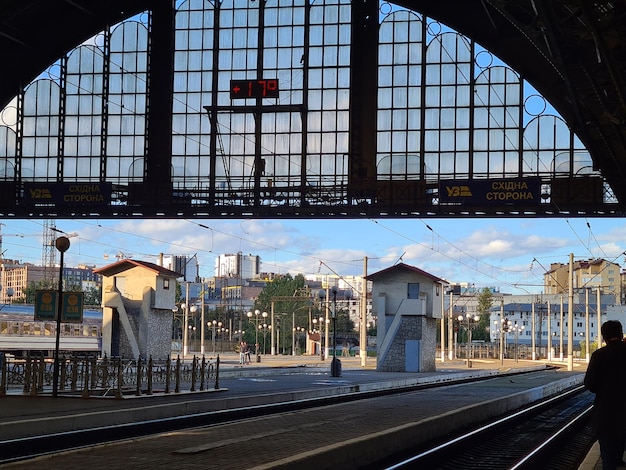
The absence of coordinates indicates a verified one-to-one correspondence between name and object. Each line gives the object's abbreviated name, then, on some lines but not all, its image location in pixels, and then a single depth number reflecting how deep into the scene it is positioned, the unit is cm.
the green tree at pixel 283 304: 13658
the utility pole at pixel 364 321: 6431
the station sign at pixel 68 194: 3997
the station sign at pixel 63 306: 2720
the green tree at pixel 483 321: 15100
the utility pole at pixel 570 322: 7181
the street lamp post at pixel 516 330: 11602
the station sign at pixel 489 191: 3806
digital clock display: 4156
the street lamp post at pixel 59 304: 2548
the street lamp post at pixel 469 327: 7088
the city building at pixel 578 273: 18468
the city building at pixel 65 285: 14032
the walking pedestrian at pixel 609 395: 1125
